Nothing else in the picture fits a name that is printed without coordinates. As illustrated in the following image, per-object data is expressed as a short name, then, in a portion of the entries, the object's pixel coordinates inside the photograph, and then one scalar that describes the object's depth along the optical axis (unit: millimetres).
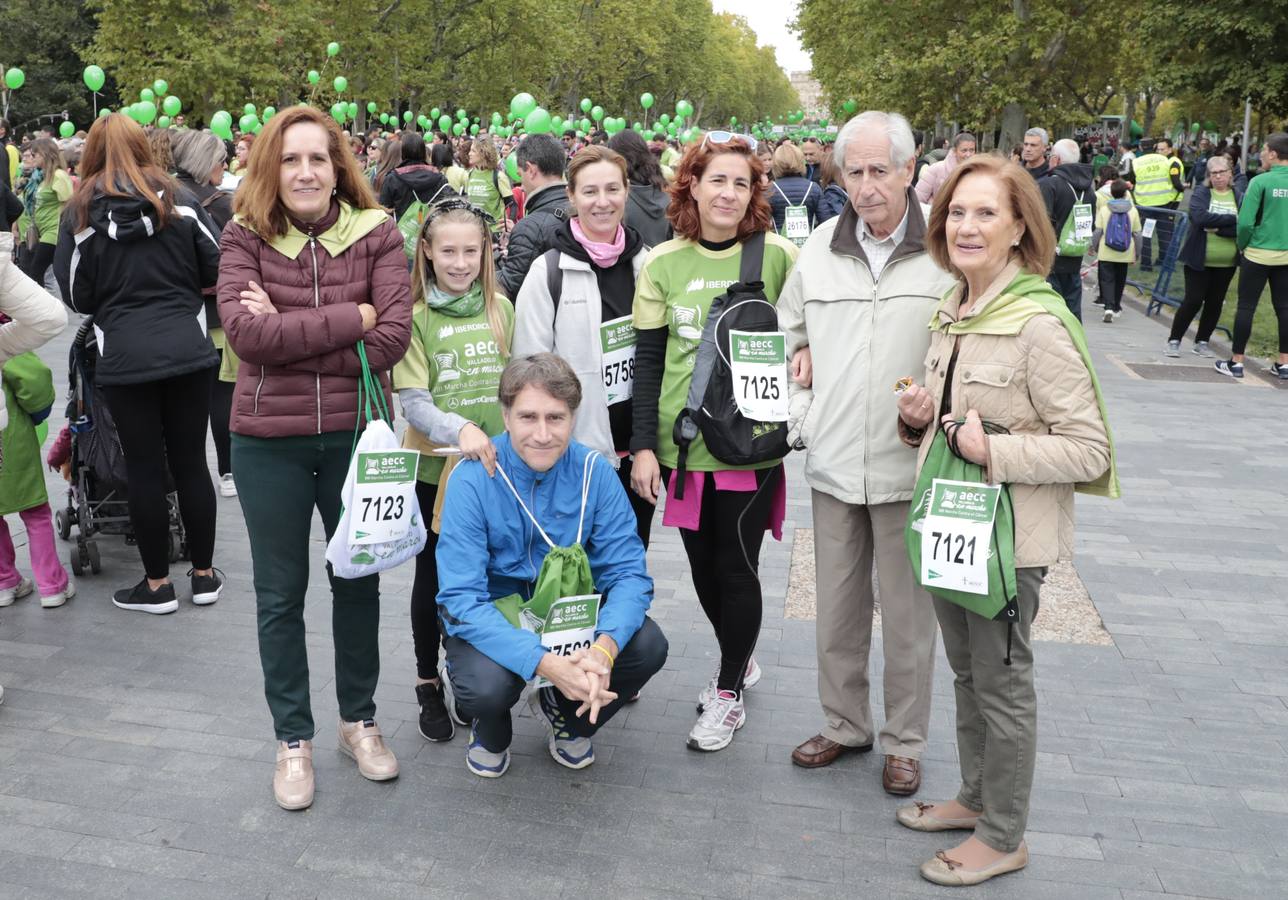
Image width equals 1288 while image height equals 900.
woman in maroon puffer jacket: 3539
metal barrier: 15000
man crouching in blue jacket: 3648
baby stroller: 5734
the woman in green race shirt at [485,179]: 10789
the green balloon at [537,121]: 12805
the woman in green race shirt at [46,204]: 9734
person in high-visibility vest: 16828
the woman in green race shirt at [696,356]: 3936
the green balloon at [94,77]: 21578
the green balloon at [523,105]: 15925
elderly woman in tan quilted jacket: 3096
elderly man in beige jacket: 3617
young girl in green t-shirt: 3980
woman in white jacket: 4113
